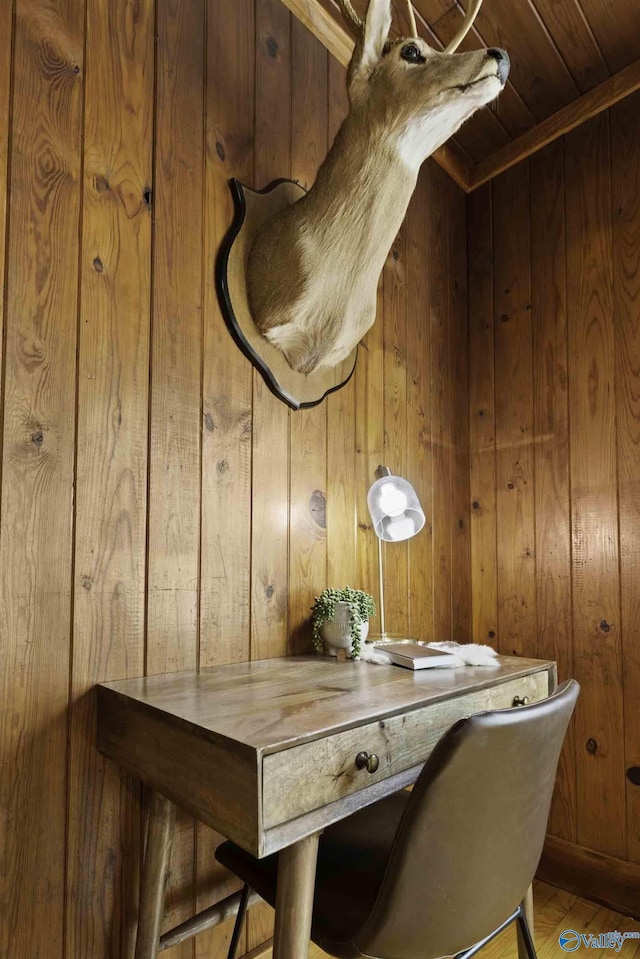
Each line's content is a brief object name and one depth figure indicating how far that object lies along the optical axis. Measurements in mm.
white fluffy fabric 1417
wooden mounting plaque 1499
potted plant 1521
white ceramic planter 1520
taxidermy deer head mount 1305
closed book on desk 1362
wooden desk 847
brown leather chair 846
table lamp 1647
